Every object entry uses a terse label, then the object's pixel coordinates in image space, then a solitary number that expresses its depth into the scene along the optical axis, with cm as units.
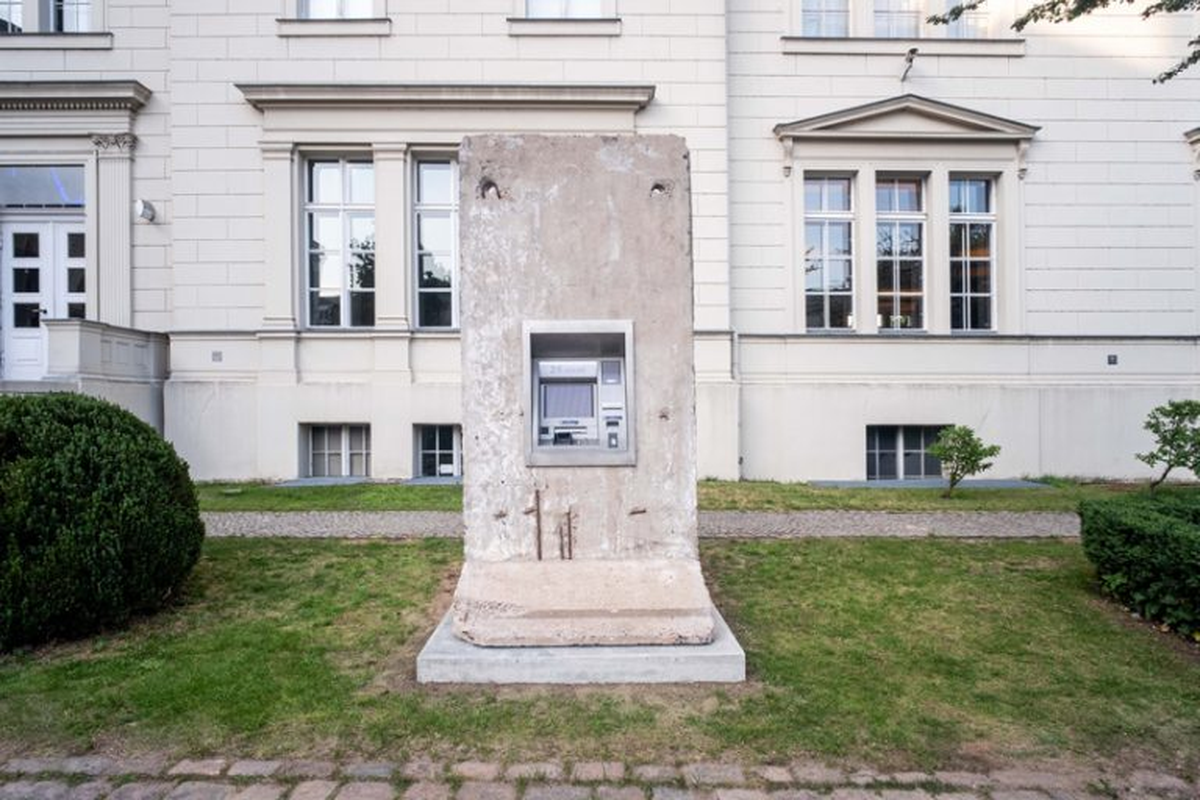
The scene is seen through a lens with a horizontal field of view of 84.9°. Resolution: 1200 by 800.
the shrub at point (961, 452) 878
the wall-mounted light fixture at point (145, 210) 1126
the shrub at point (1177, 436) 788
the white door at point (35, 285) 1194
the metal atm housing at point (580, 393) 399
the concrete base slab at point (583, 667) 379
